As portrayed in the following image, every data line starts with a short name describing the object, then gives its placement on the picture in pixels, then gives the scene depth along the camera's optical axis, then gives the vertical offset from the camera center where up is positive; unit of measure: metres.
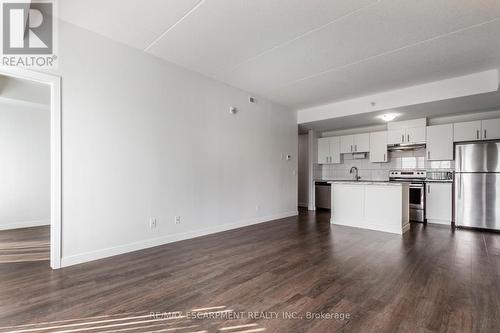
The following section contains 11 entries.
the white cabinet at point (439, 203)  5.21 -0.81
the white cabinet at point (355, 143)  6.48 +0.63
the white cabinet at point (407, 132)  5.59 +0.84
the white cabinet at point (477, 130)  4.75 +0.74
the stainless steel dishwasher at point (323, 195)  6.92 -0.84
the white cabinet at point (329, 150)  7.00 +0.47
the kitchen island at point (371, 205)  4.43 -0.78
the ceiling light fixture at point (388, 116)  5.31 +1.13
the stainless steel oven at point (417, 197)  5.45 -0.71
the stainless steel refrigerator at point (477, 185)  4.61 -0.37
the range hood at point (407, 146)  5.73 +0.49
